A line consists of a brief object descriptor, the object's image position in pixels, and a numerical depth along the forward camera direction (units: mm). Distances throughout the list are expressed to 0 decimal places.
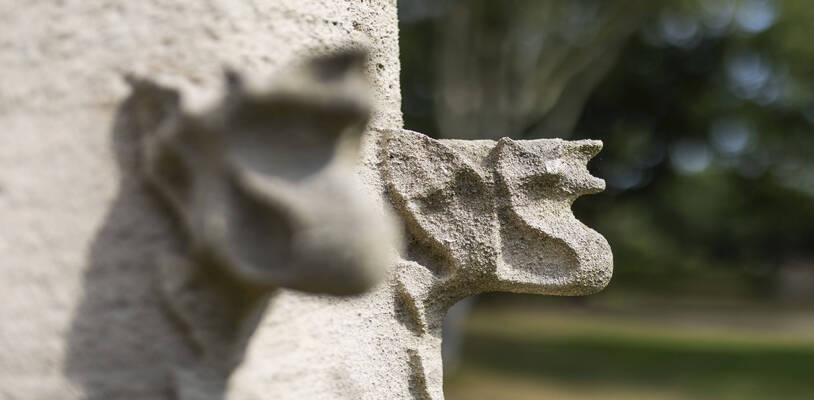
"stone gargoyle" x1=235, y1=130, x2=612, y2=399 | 1075
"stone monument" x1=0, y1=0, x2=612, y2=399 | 921
